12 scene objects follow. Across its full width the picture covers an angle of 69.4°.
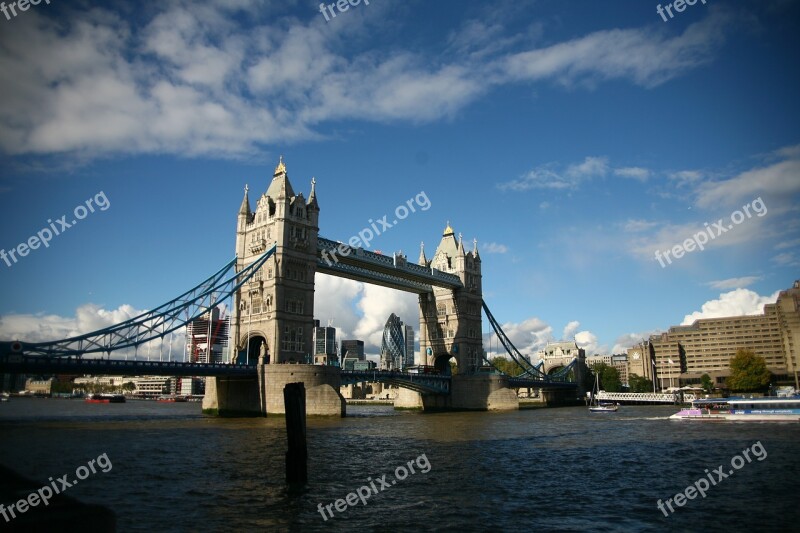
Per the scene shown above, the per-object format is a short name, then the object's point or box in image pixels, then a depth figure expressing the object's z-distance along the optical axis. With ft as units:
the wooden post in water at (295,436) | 80.02
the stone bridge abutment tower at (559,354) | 494.18
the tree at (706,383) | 531.09
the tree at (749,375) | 425.69
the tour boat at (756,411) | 211.20
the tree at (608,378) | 525.75
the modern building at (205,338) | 525.22
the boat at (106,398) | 501.56
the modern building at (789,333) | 504.02
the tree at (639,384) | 591.37
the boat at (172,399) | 627.91
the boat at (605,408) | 338.58
